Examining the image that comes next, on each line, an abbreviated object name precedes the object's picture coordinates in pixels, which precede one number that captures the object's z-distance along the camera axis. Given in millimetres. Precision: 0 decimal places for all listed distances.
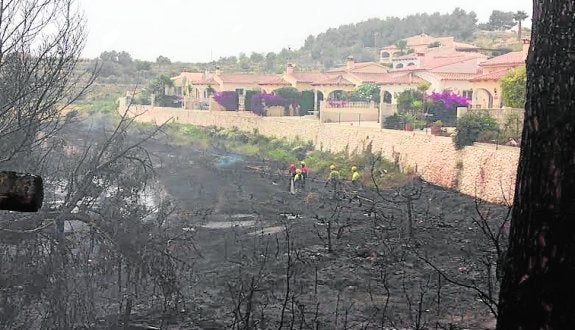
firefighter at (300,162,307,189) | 24509
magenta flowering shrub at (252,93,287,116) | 40156
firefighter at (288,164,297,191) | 24630
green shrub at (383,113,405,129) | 27906
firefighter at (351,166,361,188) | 24700
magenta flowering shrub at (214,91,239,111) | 44812
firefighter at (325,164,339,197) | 24078
